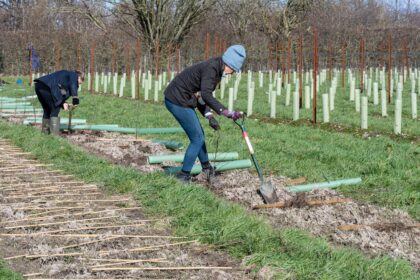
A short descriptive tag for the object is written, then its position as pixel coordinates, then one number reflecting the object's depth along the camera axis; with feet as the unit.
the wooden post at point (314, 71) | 39.34
